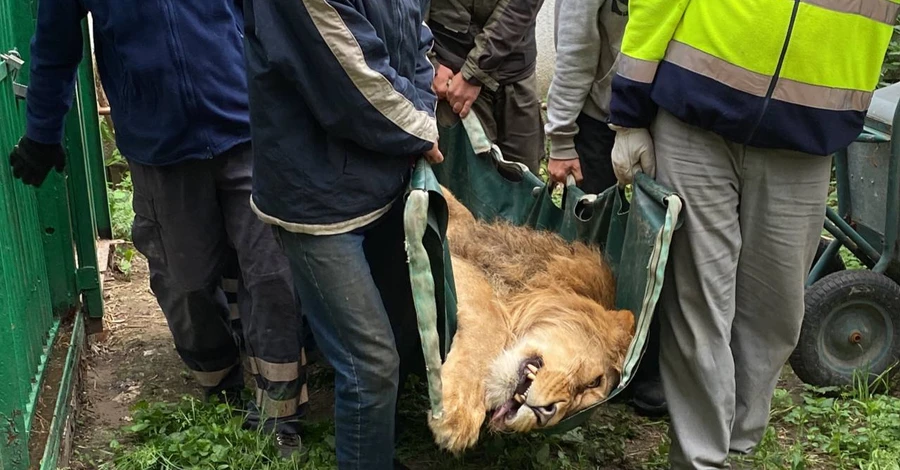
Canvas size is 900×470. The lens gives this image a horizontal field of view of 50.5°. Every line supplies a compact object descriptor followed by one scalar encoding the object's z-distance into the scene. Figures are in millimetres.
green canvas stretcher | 2676
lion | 2680
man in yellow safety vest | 2725
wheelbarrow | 3869
